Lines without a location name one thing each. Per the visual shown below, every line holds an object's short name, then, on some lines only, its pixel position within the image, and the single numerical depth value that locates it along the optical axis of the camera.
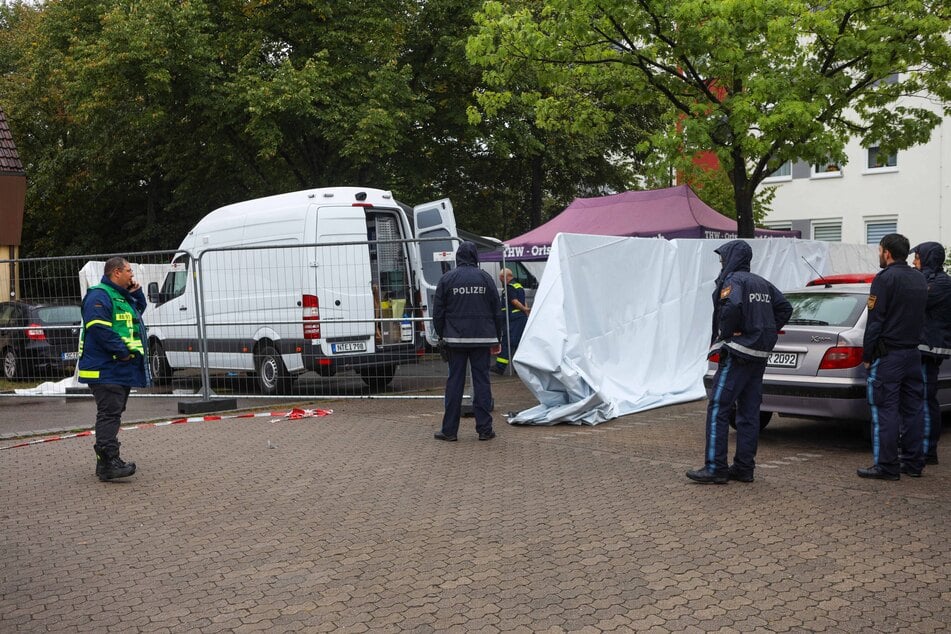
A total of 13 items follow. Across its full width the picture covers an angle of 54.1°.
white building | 29.11
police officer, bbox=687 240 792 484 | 6.66
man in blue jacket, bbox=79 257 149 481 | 7.13
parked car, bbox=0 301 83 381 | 11.87
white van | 11.09
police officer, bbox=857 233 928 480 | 6.80
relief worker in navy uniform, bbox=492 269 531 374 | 13.86
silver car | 7.89
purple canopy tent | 15.47
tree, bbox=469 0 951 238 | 13.84
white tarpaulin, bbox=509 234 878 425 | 9.88
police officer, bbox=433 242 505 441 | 8.74
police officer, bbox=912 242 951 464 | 7.31
